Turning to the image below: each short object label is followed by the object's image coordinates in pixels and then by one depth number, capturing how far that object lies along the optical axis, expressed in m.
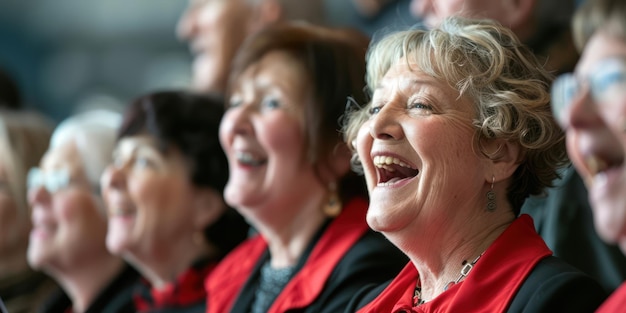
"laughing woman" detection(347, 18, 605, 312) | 3.82
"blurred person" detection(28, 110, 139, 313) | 6.58
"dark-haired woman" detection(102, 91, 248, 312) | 6.04
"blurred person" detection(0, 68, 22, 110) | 8.48
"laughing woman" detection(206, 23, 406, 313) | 5.16
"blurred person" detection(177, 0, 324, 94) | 7.84
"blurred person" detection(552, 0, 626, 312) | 2.93
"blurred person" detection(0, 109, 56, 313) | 7.03
